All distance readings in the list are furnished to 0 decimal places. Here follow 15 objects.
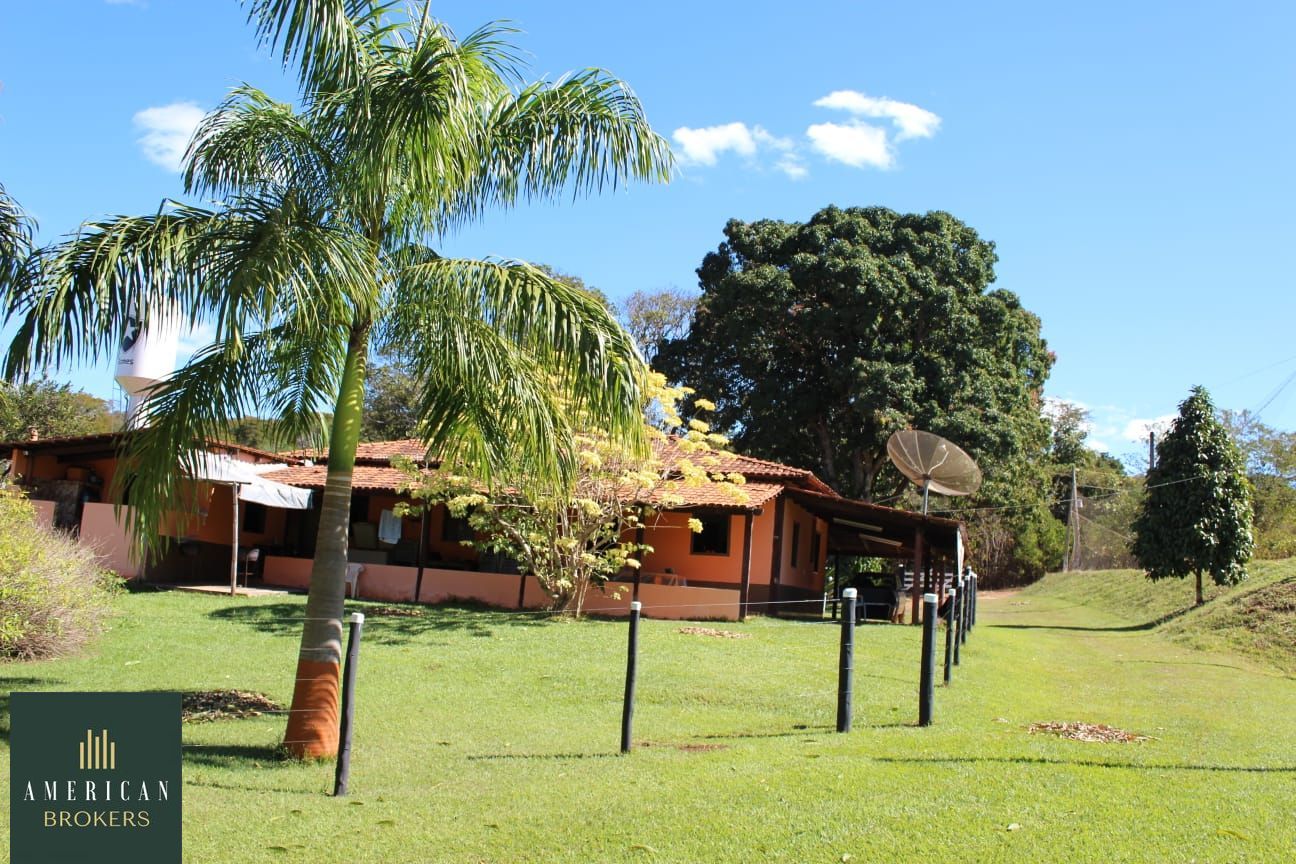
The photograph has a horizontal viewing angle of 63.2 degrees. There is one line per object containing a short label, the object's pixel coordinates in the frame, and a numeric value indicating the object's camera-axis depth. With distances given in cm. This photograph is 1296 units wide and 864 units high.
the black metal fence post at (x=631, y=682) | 796
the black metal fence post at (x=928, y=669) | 901
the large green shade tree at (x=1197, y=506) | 2459
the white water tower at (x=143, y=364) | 2720
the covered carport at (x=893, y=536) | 2125
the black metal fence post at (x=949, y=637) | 1212
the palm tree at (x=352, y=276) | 784
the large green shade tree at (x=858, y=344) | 3069
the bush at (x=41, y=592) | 1266
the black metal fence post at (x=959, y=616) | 1514
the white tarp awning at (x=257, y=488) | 2091
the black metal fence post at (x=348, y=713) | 702
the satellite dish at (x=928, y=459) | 2269
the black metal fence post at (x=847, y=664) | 861
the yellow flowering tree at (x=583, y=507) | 1866
